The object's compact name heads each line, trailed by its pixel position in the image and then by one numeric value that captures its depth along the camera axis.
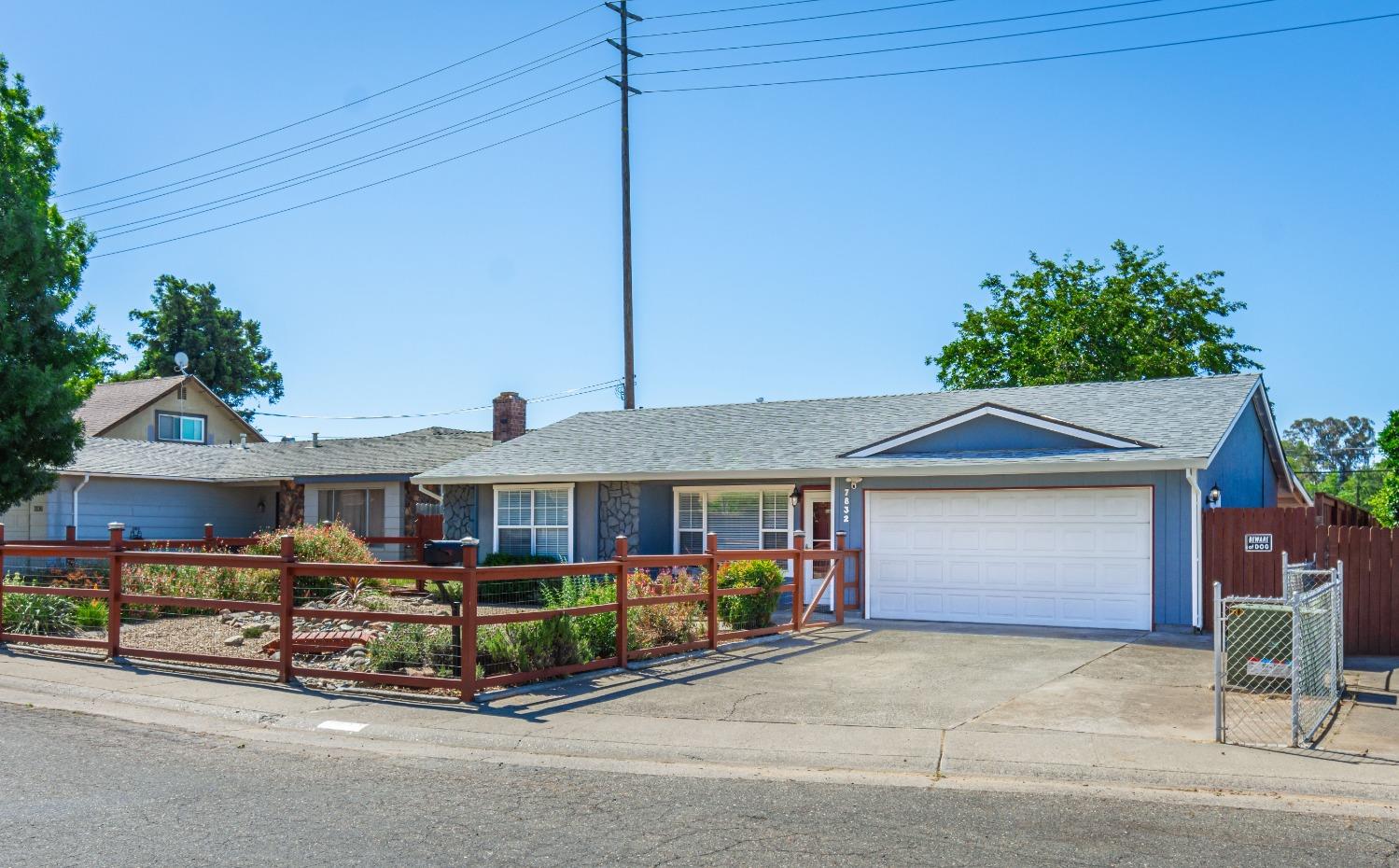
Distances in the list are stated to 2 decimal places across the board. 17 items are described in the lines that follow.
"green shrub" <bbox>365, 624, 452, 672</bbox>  11.57
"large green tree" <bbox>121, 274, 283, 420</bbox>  55.50
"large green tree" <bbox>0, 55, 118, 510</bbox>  19.06
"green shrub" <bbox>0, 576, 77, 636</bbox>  14.36
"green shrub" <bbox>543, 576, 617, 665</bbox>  12.30
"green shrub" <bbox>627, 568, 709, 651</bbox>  13.41
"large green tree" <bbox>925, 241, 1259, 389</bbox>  37.81
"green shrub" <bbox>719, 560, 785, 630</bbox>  15.37
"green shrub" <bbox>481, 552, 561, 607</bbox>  17.25
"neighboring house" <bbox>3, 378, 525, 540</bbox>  27.52
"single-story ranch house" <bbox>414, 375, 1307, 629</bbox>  17.11
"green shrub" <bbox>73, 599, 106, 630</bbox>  15.16
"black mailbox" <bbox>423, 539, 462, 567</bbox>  11.23
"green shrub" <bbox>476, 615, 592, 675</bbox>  11.34
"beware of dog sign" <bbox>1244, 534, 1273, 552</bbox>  16.16
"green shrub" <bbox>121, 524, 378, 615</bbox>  17.33
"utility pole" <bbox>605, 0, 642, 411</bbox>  29.50
